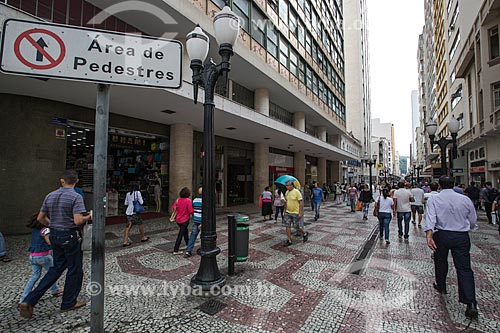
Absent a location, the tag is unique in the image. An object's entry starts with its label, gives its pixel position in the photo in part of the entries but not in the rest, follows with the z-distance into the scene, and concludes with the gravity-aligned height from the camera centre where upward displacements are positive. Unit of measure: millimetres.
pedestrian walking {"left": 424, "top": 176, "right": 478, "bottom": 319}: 3471 -820
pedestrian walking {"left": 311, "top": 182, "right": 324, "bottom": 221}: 11758 -981
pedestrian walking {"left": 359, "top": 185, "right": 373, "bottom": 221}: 11883 -979
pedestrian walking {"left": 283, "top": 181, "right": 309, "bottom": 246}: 7223 -956
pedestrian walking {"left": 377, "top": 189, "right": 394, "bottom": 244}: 7629 -1022
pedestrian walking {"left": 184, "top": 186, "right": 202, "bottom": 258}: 5991 -1220
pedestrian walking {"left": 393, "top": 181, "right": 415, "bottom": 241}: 7898 -880
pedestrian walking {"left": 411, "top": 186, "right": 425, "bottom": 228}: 10042 -923
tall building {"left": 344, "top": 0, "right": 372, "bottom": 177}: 50562 +22785
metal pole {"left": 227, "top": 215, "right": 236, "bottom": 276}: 4812 -1284
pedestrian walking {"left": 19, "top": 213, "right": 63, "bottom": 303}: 3479 -1074
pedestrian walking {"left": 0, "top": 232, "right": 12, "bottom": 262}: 5071 -1545
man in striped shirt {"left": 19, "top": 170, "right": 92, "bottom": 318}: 3221 -829
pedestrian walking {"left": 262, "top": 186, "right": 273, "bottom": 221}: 11250 -1212
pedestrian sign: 2004 +1100
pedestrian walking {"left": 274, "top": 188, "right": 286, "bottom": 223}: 10781 -997
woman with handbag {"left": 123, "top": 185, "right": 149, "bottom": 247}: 6773 -857
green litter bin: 4949 -1255
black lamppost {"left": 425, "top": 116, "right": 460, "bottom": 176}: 9565 +1991
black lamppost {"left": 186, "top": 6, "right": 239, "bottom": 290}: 4168 +1097
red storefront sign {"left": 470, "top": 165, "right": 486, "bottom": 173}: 18597 +784
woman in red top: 6199 -898
